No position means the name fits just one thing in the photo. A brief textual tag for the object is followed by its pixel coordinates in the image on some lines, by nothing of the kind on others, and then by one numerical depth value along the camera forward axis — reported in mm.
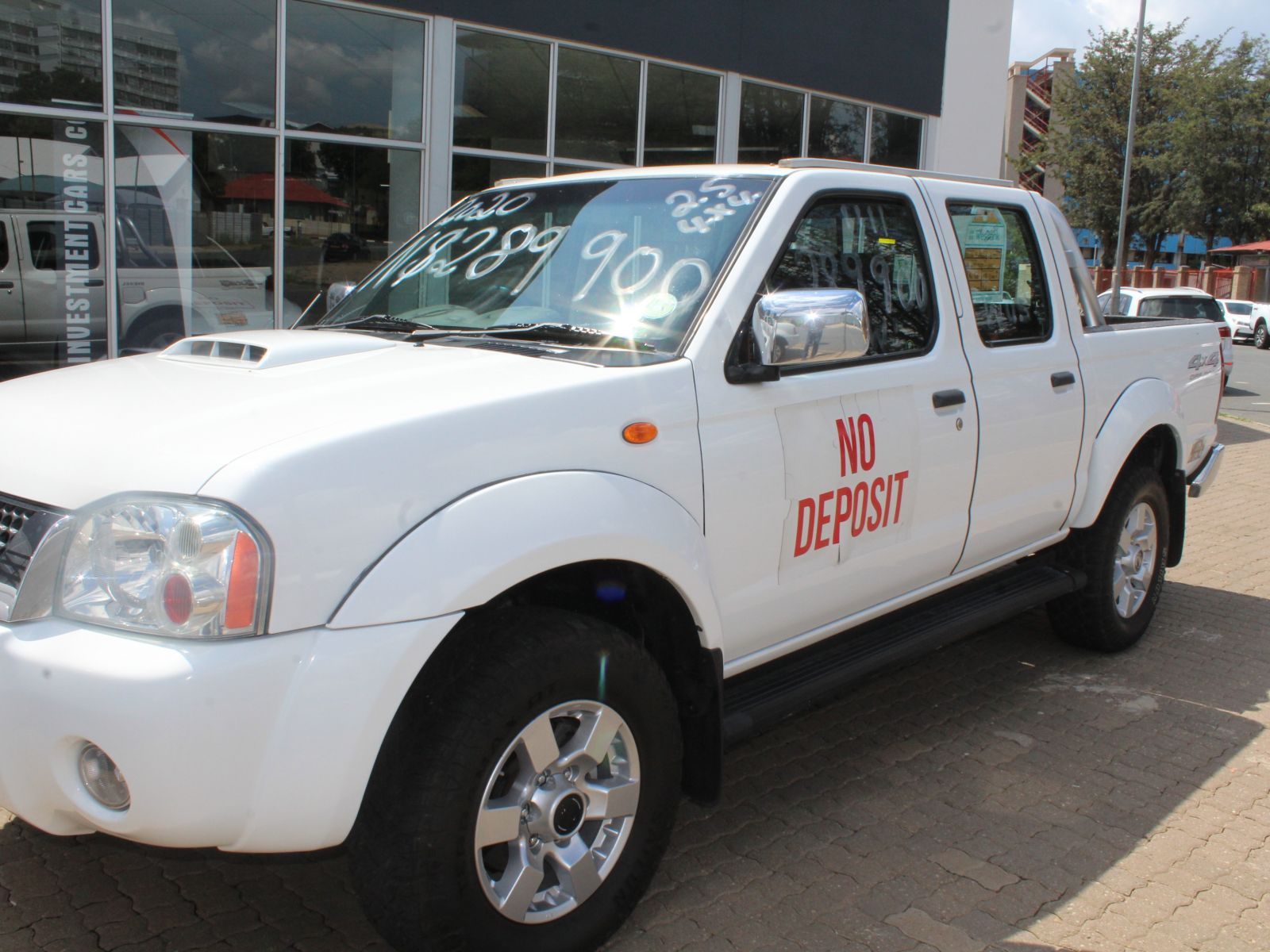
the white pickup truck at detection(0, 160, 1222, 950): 2250
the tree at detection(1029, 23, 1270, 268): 41438
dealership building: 8781
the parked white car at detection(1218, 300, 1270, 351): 31859
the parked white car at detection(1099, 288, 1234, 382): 17953
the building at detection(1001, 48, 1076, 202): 46938
